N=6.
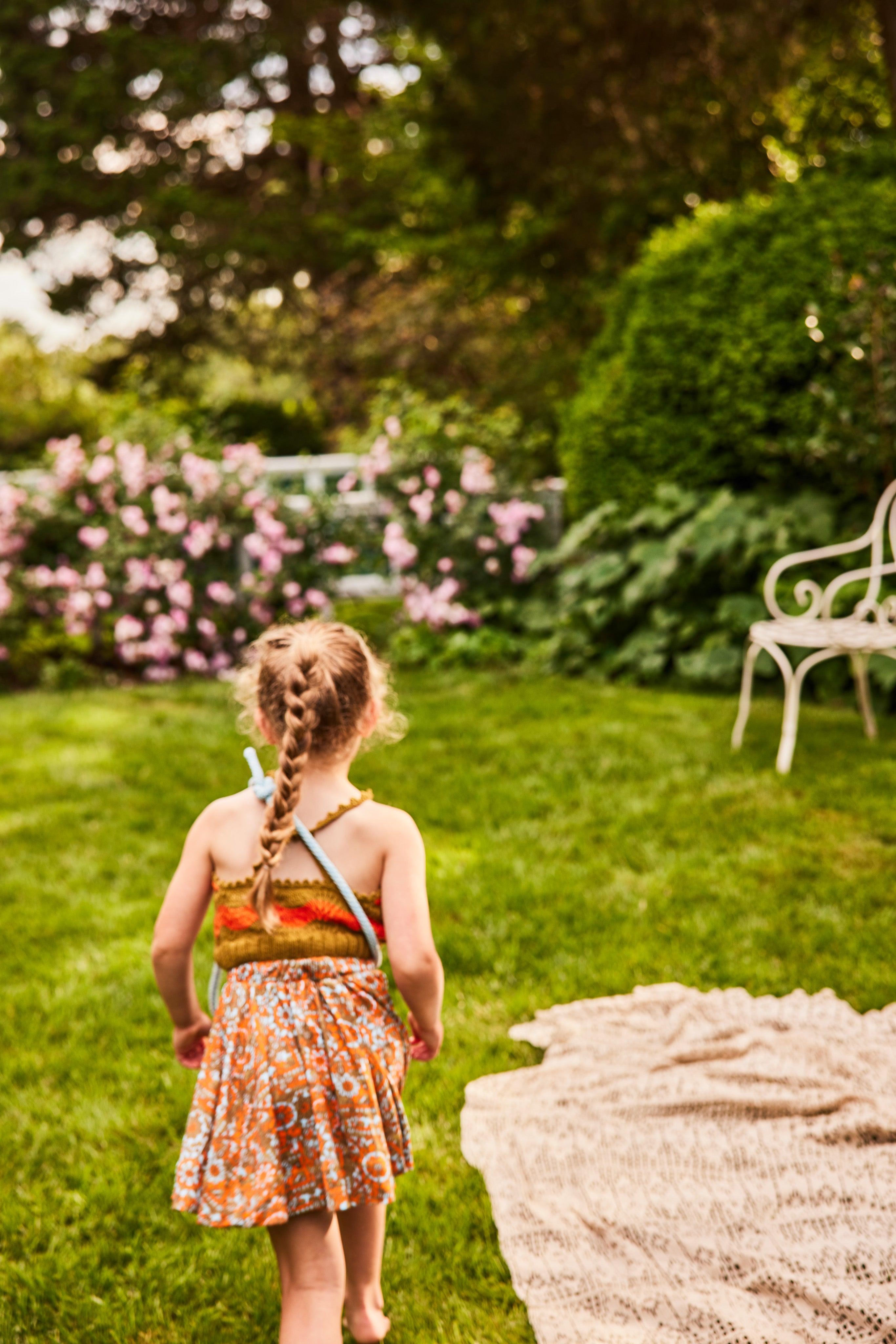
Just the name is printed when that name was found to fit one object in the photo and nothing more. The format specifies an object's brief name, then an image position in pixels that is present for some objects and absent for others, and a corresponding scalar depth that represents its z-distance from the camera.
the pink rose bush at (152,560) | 6.74
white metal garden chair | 4.30
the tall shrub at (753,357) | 5.50
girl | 1.52
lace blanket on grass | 1.78
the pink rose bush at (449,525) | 6.88
